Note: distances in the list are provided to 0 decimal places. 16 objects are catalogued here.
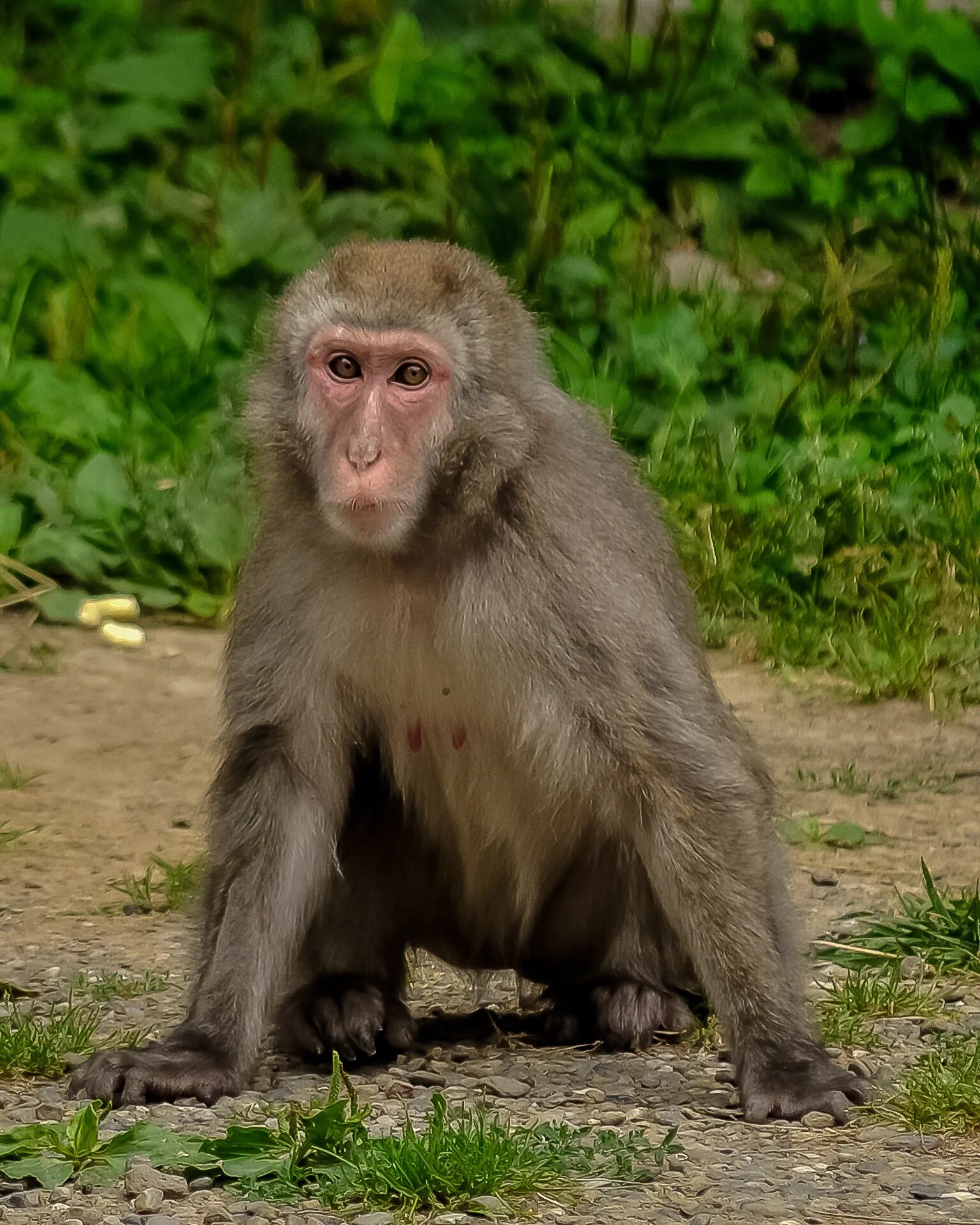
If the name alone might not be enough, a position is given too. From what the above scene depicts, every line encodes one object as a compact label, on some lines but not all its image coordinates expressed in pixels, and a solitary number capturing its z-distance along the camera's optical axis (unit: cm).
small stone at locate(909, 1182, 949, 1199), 740
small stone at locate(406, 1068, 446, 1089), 905
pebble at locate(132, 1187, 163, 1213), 715
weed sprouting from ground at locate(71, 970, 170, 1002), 1041
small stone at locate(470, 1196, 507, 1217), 718
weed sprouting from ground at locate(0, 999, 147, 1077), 908
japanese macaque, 904
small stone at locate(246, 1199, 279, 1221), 709
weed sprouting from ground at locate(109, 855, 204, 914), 1208
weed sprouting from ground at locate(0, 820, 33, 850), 1286
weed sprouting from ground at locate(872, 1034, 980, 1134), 820
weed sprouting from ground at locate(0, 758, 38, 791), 1392
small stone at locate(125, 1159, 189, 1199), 730
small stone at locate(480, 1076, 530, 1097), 883
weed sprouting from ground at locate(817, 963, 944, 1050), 967
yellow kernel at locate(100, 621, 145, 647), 1616
